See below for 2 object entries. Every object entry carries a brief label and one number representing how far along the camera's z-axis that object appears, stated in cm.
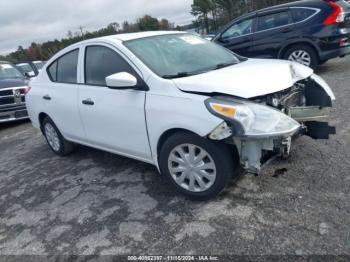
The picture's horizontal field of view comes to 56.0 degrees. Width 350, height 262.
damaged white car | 290
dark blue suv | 746
